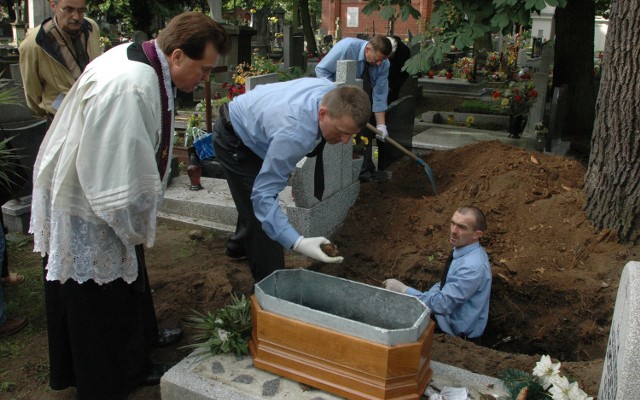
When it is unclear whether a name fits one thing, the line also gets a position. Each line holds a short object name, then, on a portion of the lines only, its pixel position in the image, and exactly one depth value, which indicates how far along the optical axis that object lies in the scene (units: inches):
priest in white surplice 78.7
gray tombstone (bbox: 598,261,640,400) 63.9
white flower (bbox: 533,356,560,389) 89.9
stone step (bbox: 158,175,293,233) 185.6
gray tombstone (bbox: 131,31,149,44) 433.8
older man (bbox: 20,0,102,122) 154.9
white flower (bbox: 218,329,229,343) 98.1
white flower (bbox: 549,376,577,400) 86.4
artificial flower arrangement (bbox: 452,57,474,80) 505.4
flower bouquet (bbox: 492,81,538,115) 297.7
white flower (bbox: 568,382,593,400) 84.7
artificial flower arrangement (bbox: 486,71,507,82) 504.7
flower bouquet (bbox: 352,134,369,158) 221.7
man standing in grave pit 127.3
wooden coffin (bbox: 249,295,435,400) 83.0
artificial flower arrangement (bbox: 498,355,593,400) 86.0
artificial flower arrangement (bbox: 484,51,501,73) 579.5
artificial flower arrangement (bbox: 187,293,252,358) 98.0
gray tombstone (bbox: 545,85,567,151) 267.4
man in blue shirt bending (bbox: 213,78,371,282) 98.0
